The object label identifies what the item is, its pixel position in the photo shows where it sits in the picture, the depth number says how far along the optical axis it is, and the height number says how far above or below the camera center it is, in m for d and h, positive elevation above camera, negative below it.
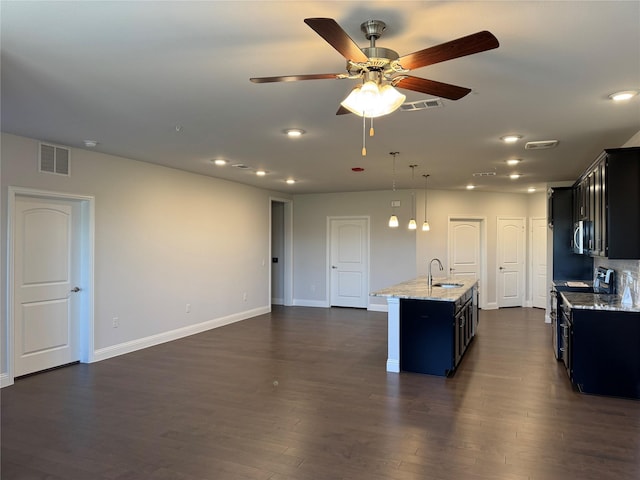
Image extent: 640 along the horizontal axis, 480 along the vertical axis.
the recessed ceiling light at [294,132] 4.29 +1.12
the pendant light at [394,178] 5.50 +1.13
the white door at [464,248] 9.31 -0.09
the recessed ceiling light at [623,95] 3.22 +1.12
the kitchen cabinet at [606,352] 4.00 -1.00
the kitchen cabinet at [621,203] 3.99 +0.38
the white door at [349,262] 9.48 -0.40
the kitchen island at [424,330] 4.75 -0.96
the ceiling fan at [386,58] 1.76 +0.85
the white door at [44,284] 4.66 -0.45
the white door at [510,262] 9.67 -0.40
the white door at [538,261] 9.66 -0.38
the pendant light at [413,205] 9.02 +0.80
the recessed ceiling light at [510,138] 4.58 +1.13
